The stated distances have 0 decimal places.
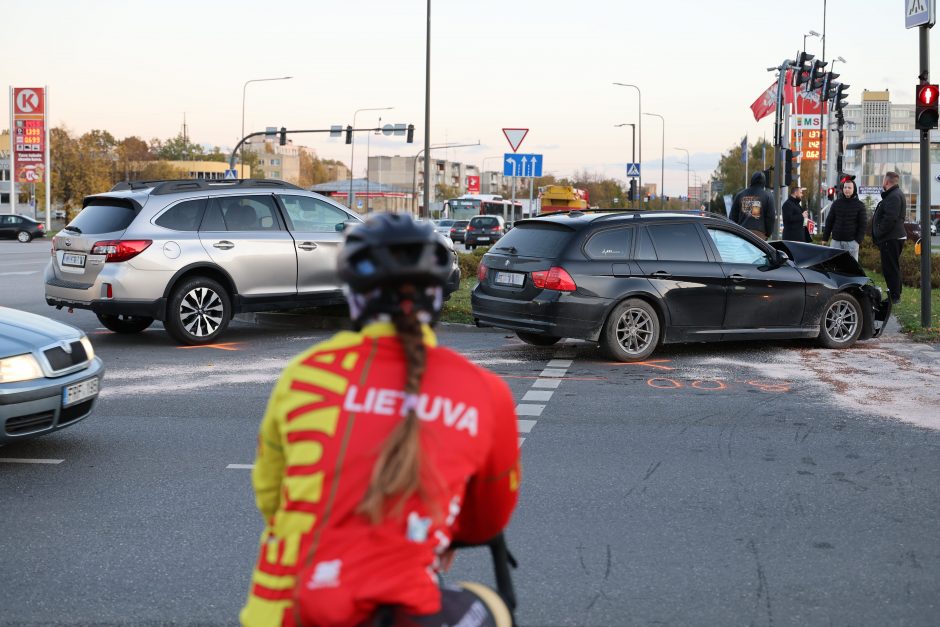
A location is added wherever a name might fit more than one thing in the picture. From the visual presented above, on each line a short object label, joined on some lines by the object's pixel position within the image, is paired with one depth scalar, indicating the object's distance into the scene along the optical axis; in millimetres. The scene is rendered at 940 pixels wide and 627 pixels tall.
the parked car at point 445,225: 60144
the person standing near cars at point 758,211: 18984
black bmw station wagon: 11719
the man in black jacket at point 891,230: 17594
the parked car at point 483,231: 53875
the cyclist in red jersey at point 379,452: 2072
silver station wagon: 12734
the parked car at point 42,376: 6801
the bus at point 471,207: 85375
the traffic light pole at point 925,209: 14461
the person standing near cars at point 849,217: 18078
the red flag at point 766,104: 33688
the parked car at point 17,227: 57969
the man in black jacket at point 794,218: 20891
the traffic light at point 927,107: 14312
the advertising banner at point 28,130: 71125
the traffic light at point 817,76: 38812
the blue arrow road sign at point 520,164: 24625
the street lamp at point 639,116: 71438
